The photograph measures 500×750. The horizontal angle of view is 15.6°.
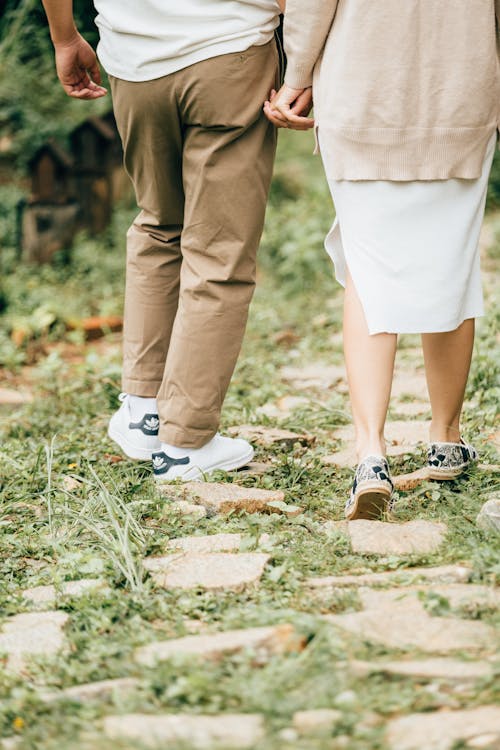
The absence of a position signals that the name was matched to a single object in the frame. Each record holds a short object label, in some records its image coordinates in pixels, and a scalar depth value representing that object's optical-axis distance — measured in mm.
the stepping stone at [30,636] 3259
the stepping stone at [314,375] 7024
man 4488
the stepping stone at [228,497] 4553
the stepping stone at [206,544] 4034
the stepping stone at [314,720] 2607
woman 3987
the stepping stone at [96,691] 2892
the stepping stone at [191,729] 2559
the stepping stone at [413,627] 3056
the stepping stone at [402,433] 5539
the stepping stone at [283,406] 6309
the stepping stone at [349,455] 5245
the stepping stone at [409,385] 6520
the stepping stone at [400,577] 3519
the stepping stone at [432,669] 2849
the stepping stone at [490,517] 3884
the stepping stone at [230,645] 3032
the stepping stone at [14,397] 6933
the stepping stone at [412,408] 6156
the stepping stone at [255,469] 5047
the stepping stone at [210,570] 3646
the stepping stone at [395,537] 3881
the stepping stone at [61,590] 3659
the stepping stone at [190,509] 4430
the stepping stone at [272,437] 5603
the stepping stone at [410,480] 4737
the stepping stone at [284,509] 4474
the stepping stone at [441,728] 2556
